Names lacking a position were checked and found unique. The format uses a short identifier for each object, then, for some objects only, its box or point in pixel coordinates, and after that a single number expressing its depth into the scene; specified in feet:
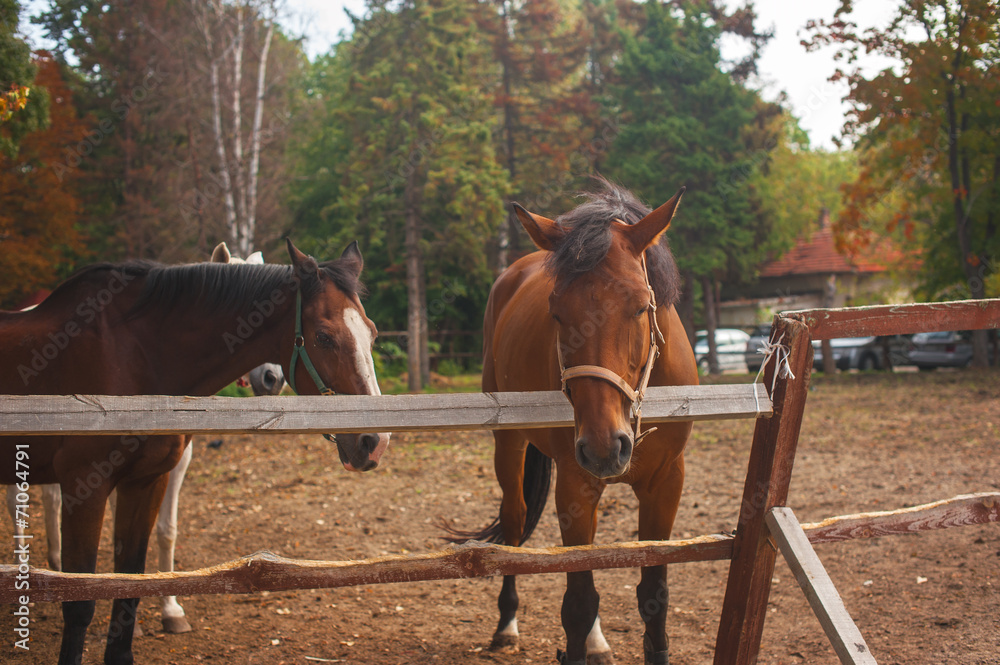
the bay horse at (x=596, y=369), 7.53
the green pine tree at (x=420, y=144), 56.18
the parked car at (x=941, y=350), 63.36
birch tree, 49.42
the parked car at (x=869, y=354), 68.28
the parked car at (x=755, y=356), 68.68
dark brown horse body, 9.59
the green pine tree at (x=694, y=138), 63.87
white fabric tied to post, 7.84
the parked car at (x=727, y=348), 71.61
